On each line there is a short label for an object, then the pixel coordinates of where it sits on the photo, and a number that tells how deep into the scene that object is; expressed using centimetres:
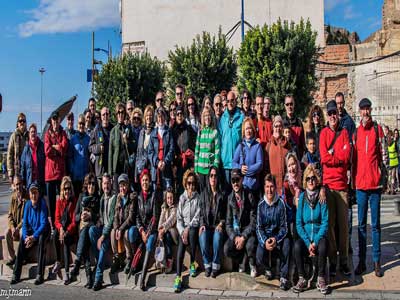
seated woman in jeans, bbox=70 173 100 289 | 749
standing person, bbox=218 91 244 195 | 793
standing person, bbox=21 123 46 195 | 862
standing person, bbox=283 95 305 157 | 784
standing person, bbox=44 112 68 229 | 856
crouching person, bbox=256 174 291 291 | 667
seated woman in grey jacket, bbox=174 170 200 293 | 712
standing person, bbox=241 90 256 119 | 862
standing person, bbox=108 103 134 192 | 853
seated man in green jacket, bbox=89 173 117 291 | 729
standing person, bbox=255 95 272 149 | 816
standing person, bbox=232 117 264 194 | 737
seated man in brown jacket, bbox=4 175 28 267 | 817
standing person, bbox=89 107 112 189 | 872
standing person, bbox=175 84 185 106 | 914
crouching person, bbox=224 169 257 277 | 696
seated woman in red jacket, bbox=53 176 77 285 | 768
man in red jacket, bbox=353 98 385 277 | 686
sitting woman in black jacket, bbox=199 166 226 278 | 705
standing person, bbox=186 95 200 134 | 872
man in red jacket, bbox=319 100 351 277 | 687
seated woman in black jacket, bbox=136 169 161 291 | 734
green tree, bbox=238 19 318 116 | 1745
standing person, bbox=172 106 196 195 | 848
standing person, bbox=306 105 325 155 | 775
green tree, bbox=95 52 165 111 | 2073
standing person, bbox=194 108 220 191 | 787
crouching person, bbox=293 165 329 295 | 643
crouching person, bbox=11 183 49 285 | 771
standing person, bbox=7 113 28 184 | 895
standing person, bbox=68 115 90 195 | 879
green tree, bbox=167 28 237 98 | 1888
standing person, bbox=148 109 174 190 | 812
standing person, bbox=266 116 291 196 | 739
